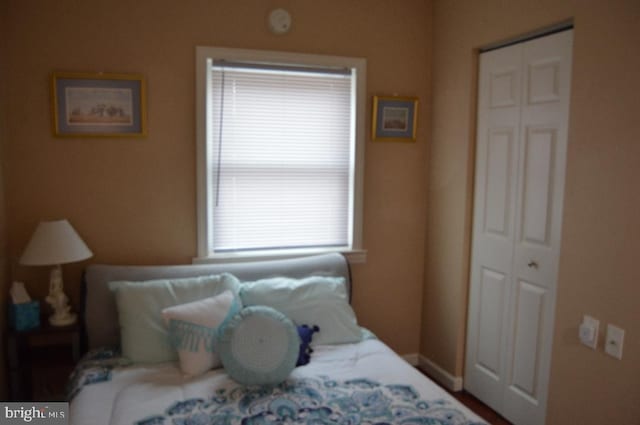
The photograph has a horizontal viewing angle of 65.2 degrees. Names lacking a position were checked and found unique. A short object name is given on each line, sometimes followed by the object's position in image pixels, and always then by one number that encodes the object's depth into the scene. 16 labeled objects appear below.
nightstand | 2.41
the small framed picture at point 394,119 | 3.17
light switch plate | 2.04
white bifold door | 2.46
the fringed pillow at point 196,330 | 2.20
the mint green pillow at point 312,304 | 2.54
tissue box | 2.42
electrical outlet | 2.16
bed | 1.89
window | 2.88
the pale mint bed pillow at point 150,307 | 2.31
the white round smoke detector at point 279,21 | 2.88
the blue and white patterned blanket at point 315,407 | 1.83
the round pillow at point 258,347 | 2.08
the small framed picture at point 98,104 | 2.59
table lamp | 2.38
